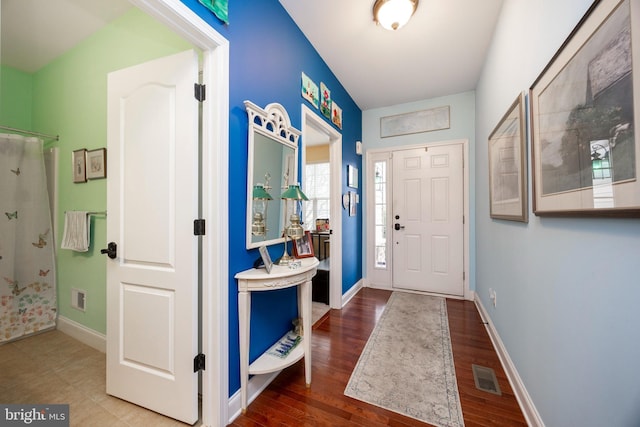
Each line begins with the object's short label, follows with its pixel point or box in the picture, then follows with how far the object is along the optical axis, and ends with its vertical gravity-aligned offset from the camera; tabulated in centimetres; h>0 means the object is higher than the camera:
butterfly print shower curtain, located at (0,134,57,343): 224 -27
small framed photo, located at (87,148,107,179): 203 +44
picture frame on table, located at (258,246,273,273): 150 -28
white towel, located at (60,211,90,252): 210 -15
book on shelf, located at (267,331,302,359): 167 -96
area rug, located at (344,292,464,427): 147 -118
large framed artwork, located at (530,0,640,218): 67 +32
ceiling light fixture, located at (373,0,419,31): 178 +153
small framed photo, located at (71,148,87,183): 214 +44
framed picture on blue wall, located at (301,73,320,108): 220 +117
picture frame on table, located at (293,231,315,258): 186 -26
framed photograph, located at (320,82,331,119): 253 +122
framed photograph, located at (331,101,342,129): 281 +118
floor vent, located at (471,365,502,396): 162 -118
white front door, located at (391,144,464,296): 334 -9
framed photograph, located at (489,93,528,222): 149 +34
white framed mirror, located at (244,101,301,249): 156 +33
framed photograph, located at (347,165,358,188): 328 +52
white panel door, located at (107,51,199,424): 134 -12
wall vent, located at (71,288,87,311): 223 -79
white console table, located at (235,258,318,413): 142 -59
